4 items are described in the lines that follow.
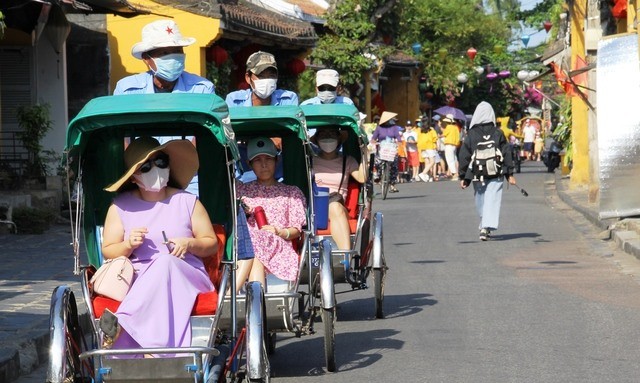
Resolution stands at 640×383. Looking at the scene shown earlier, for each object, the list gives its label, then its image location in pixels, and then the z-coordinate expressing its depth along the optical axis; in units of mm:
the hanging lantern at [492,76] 61750
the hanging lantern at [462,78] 55562
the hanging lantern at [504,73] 61694
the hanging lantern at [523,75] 56812
